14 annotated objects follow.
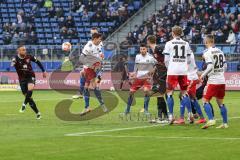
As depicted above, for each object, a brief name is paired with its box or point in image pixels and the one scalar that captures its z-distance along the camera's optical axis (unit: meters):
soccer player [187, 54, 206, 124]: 19.58
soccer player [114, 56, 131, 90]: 38.25
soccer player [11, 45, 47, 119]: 22.40
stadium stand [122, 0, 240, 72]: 40.19
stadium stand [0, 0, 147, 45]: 49.47
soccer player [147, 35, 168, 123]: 20.03
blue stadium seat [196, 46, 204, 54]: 40.06
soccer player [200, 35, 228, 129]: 17.66
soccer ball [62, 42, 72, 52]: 39.75
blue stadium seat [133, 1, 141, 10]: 49.94
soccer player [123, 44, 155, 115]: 22.02
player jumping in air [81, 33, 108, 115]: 23.33
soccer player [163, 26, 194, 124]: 18.72
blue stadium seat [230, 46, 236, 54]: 39.34
